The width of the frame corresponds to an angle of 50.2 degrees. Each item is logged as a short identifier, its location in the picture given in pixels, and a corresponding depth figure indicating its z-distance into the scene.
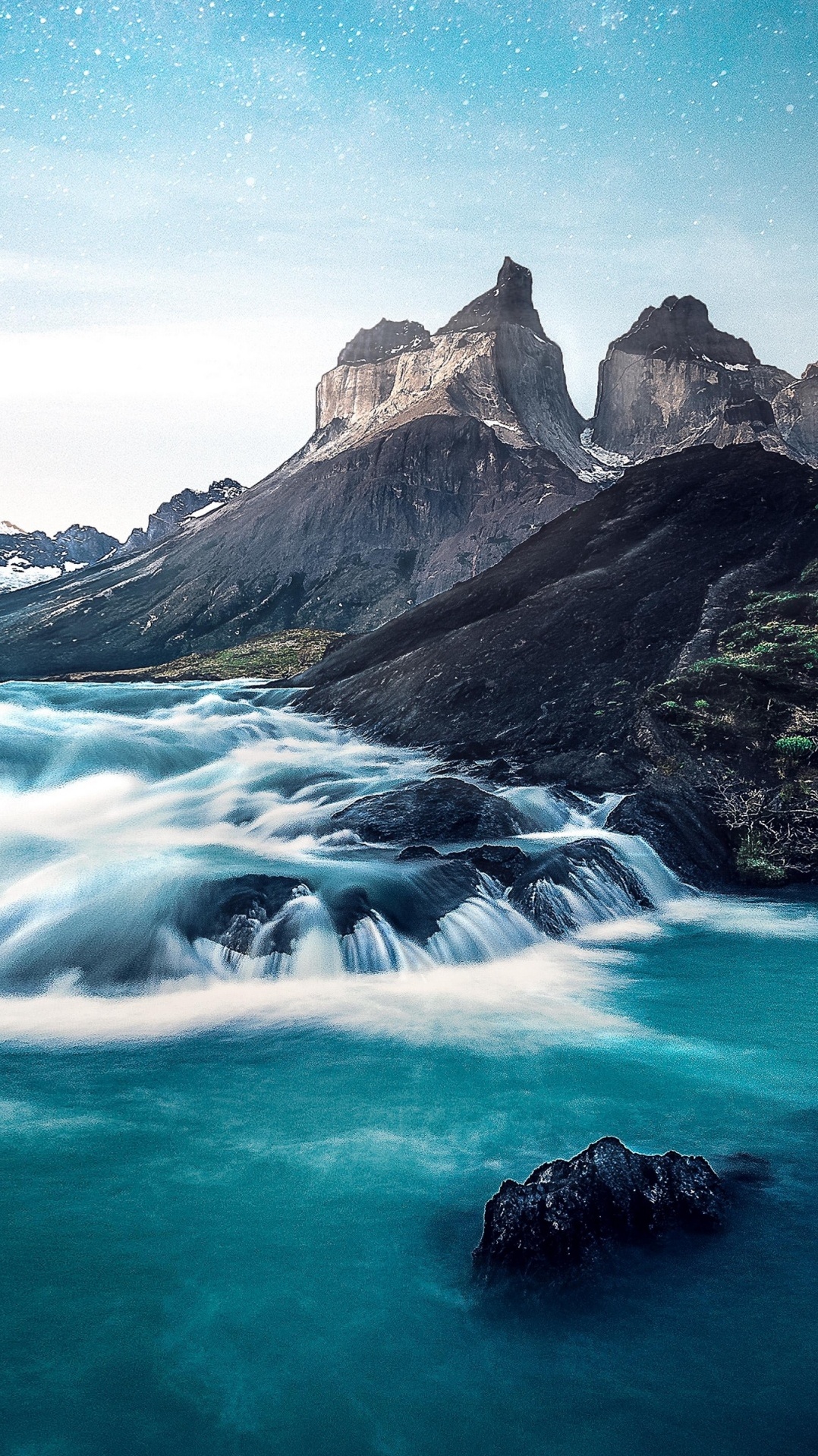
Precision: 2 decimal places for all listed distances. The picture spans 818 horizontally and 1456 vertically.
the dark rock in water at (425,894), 13.41
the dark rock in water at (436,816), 17.61
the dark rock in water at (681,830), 17.08
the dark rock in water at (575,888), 14.34
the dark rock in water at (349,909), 13.05
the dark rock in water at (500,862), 14.90
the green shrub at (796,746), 18.95
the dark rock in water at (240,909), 12.79
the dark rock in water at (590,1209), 6.34
